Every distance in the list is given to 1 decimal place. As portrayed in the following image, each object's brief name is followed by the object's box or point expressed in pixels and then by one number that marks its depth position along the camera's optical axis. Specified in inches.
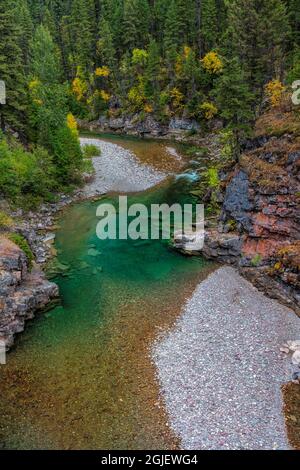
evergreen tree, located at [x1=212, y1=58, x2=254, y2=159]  1295.5
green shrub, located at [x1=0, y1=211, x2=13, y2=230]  1132.3
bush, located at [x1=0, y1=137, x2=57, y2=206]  1358.3
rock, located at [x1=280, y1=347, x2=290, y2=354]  825.5
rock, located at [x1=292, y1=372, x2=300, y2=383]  761.6
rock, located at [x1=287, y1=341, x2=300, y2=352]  824.9
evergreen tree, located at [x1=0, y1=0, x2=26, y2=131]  1545.3
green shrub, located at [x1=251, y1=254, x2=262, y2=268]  1101.7
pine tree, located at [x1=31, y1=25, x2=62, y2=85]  1656.0
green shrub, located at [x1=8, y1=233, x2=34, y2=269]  1096.9
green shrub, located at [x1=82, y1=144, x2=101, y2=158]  2037.2
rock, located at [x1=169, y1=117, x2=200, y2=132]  2516.0
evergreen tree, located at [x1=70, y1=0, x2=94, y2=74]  3061.0
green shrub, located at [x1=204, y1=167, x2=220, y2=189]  1569.1
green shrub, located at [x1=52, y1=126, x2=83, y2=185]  1711.4
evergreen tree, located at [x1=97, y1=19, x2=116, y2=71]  2851.9
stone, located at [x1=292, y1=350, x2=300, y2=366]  794.2
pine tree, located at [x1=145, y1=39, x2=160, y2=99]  2536.9
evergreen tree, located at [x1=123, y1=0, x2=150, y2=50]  2893.7
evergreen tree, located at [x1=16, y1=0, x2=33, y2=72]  2898.6
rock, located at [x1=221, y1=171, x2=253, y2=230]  1217.4
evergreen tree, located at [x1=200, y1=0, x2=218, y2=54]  2566.4
